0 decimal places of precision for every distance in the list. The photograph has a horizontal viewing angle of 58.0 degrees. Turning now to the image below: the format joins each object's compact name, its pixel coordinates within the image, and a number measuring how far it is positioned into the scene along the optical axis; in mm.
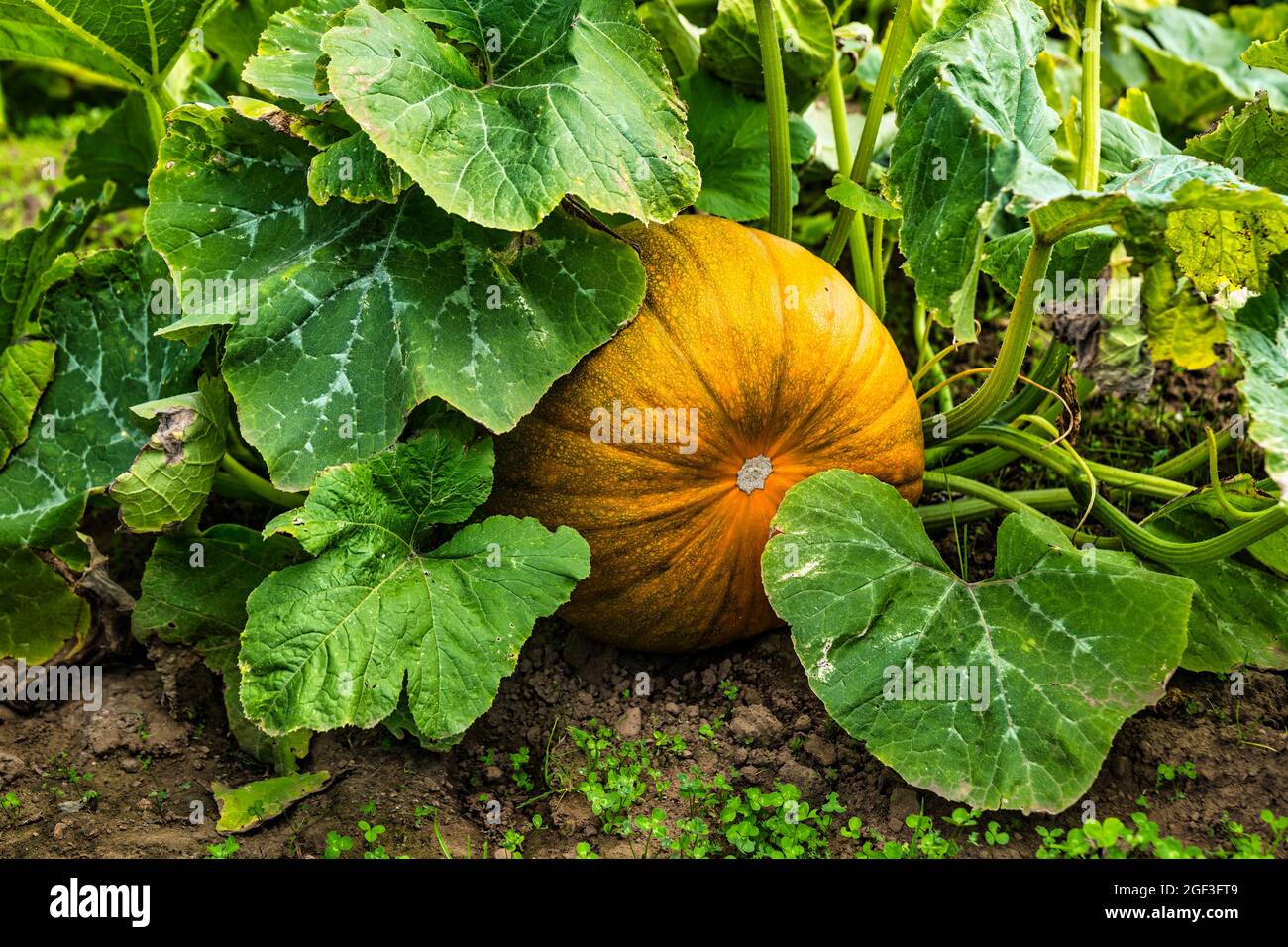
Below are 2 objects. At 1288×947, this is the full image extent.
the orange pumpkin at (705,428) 2248
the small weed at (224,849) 2018
